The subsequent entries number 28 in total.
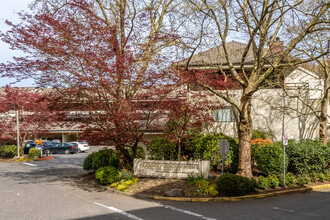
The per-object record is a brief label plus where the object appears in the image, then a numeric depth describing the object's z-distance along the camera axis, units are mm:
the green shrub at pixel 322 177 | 13617
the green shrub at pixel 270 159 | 12875
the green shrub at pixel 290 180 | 12390
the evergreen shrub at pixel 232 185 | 10477
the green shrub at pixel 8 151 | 29156
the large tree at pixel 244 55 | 11719
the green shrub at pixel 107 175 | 12945
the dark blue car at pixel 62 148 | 36250
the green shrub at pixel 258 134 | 19094
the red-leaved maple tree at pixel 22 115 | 28312
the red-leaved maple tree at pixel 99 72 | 12188
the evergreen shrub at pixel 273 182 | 11812
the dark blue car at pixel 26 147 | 32069
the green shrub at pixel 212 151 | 13750
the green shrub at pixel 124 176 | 12734
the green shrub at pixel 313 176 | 13461
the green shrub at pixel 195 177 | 11883
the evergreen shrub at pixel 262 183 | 11569
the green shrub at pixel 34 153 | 27870
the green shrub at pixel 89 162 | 16344
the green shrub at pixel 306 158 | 13656
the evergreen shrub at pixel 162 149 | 14727
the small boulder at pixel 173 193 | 10688
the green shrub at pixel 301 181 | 12508
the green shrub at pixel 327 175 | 13945
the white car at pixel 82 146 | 37206
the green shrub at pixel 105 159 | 14859
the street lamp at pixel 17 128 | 27134
